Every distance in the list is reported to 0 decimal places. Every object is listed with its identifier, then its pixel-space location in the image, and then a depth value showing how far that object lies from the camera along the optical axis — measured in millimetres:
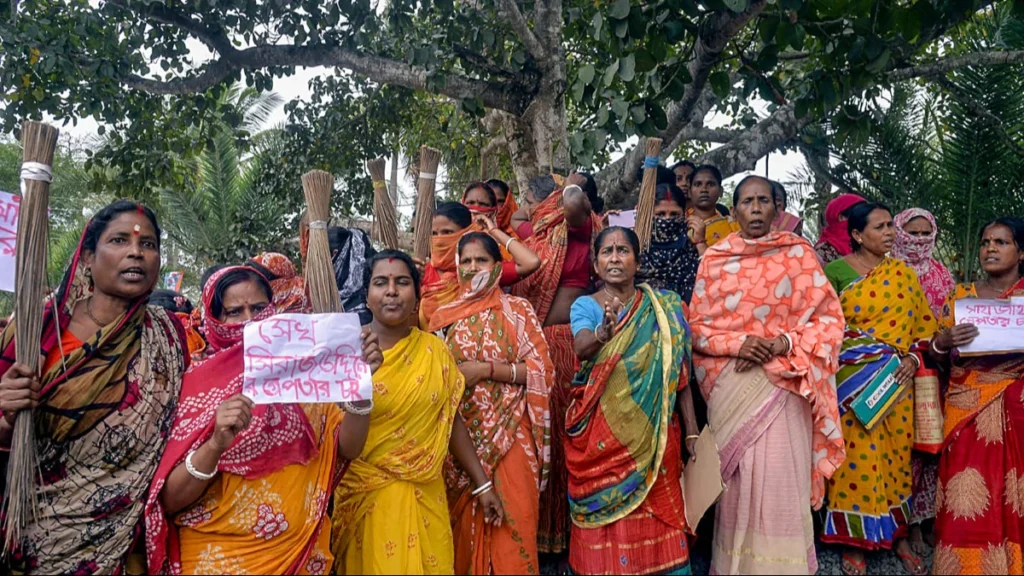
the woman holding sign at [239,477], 2994
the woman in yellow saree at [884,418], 4148
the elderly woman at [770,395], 3799
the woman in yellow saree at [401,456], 3330
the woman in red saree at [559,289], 4363
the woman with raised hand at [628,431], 3758
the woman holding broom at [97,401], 2914
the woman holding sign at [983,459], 4098
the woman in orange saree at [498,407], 3799
